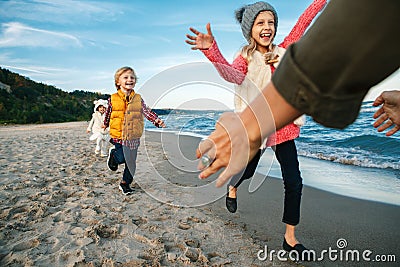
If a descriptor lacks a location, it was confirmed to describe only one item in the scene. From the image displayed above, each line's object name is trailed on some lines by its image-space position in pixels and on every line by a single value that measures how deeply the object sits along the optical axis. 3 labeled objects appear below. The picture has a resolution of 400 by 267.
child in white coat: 7.87
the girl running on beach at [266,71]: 2.51
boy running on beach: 4.51
